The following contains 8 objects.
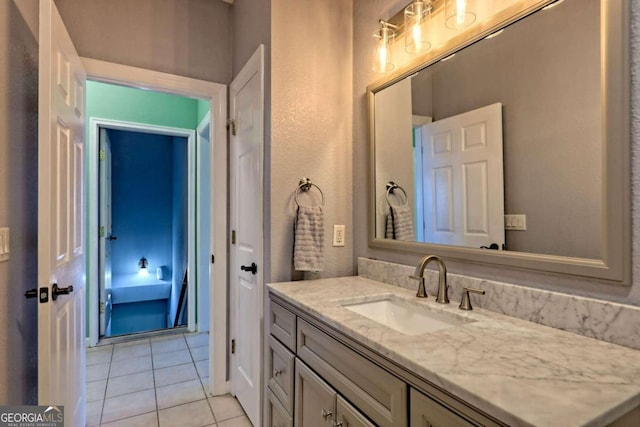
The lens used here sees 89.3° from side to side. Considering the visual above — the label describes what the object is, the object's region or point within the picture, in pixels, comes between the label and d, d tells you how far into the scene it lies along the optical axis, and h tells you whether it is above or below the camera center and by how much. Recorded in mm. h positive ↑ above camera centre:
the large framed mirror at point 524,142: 890 +252
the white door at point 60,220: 1213 -9
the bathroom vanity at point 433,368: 611 -348
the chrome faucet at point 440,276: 1241 -236
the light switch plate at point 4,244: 1226 -97
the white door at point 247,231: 1777 -91
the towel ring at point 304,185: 1765 +168
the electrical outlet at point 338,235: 1881 -114
